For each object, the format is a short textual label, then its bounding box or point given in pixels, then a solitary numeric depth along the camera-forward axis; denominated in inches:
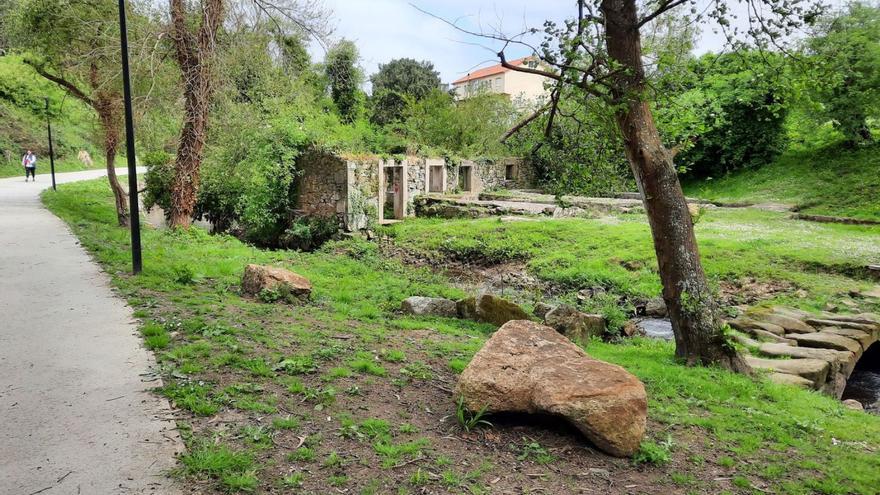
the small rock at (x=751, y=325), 324.5
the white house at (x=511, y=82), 1911.9
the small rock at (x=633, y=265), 470.0
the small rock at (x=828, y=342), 292.8
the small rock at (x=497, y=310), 317.7
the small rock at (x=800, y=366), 262.1
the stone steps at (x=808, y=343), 266.1
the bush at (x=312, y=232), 693.9
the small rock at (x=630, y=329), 339.0
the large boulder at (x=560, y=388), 154.6
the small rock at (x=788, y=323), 324.5
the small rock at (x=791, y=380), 252.4
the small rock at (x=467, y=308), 329.2
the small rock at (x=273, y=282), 312.0
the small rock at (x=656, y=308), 393.1
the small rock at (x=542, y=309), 340.6
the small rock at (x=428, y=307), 330.3
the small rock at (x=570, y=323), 286.4
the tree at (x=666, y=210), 234.7
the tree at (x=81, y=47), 488.1
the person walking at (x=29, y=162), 993.7
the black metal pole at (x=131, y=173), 315.3
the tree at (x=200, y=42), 480.7
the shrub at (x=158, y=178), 685.3
